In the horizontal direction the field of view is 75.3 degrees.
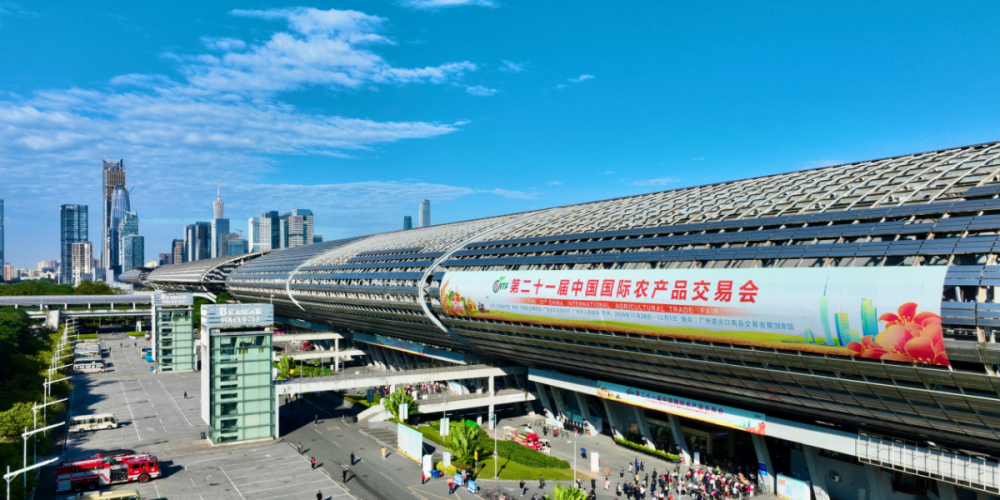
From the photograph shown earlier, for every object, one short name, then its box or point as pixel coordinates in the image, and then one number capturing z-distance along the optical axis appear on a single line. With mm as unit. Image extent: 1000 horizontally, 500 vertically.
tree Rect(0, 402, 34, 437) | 63934
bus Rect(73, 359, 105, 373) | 136250
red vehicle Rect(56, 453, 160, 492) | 58762
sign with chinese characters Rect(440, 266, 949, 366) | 42000
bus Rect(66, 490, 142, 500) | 54688
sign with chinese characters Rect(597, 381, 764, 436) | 59562
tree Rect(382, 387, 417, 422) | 82812
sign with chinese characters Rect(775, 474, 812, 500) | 57131
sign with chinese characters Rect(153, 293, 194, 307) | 136375
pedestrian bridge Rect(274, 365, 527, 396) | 81438
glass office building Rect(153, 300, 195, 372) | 135000
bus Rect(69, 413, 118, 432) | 84250
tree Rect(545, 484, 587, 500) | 46906
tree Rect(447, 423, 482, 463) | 67188
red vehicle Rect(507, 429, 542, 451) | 76562
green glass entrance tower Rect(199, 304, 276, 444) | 77688
